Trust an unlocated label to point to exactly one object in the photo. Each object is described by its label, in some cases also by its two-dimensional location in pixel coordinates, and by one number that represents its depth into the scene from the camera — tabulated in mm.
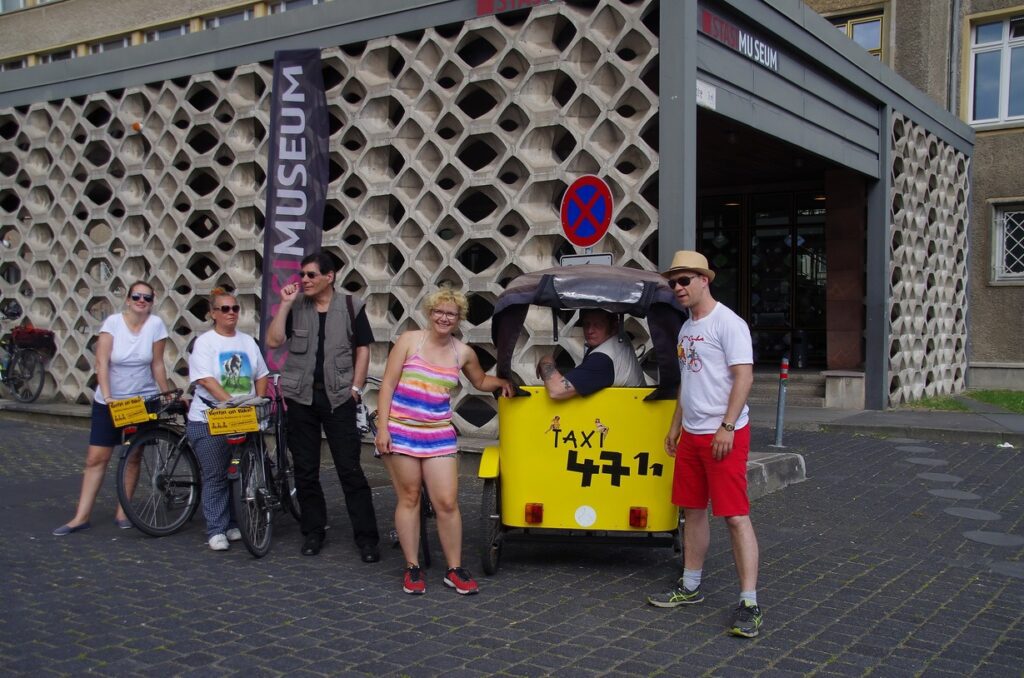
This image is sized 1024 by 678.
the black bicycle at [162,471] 6633
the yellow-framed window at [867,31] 19094
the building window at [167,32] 25719
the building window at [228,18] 24475
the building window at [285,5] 23514
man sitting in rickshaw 5527
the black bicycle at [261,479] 5988
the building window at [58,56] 27931
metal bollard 10258
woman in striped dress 5352
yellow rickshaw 5539
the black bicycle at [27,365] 12719
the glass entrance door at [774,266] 17953
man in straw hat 4684
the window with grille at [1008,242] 17641
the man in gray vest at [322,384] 6090
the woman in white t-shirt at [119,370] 6707
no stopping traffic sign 7918
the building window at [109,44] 26766
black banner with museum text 9594
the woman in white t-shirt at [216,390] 6293
